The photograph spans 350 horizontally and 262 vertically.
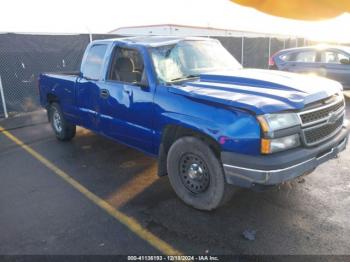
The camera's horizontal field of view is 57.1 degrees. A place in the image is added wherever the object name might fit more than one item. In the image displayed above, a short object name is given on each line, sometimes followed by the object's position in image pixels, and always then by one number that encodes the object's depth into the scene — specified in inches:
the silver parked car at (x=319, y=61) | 402.6
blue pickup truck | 120.0
